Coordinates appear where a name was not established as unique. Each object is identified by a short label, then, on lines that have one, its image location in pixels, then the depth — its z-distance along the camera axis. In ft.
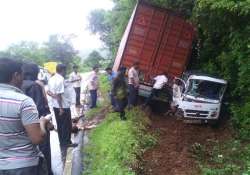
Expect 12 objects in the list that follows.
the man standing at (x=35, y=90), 10.00
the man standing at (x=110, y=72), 24.43
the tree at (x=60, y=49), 78.83
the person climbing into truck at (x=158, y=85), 22.23
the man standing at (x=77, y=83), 23.70
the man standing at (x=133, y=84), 21.17
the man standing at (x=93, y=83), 23.66
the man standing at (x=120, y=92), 17.98
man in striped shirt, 5.75
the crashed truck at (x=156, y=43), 23.14
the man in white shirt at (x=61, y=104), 12.80
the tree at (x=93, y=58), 77.71
